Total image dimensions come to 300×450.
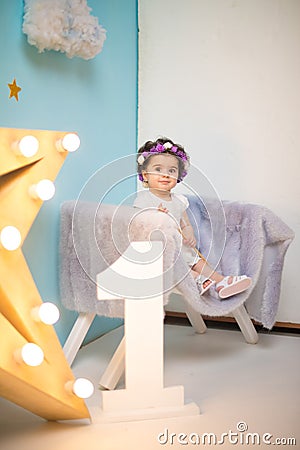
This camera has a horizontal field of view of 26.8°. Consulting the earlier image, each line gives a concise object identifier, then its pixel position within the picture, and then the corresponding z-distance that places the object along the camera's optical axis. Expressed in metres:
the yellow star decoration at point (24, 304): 1.45
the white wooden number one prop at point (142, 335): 1.76
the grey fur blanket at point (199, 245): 1.89
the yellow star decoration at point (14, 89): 2.00
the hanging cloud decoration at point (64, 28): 2.01
